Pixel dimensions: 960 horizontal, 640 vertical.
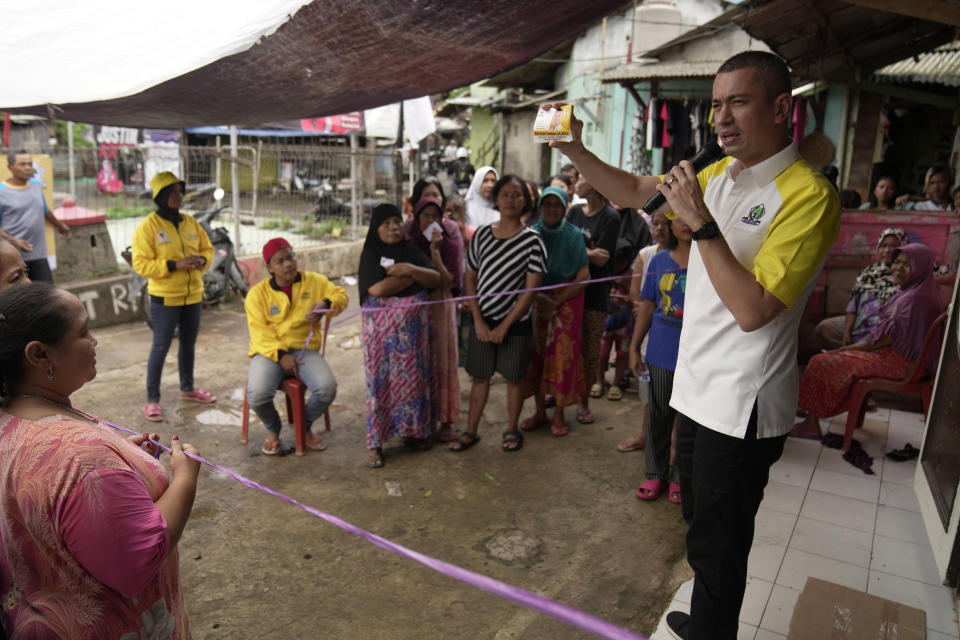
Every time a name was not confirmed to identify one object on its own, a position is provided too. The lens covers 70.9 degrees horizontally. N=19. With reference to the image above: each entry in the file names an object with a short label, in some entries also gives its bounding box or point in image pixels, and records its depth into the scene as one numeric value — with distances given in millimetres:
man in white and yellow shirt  1928
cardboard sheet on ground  2762
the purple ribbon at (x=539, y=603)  1448
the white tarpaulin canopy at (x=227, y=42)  3025
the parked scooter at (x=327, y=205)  10174
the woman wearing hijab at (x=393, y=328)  4527
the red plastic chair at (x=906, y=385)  4418
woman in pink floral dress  1457
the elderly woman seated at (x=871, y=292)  4992
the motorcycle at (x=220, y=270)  8453
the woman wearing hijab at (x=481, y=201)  7175
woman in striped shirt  4641
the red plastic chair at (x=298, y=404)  4719
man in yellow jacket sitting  4660
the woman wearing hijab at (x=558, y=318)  4914
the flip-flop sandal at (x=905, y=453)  4605
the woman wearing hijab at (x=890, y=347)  4523
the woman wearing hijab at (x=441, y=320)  4953
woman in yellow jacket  5129
